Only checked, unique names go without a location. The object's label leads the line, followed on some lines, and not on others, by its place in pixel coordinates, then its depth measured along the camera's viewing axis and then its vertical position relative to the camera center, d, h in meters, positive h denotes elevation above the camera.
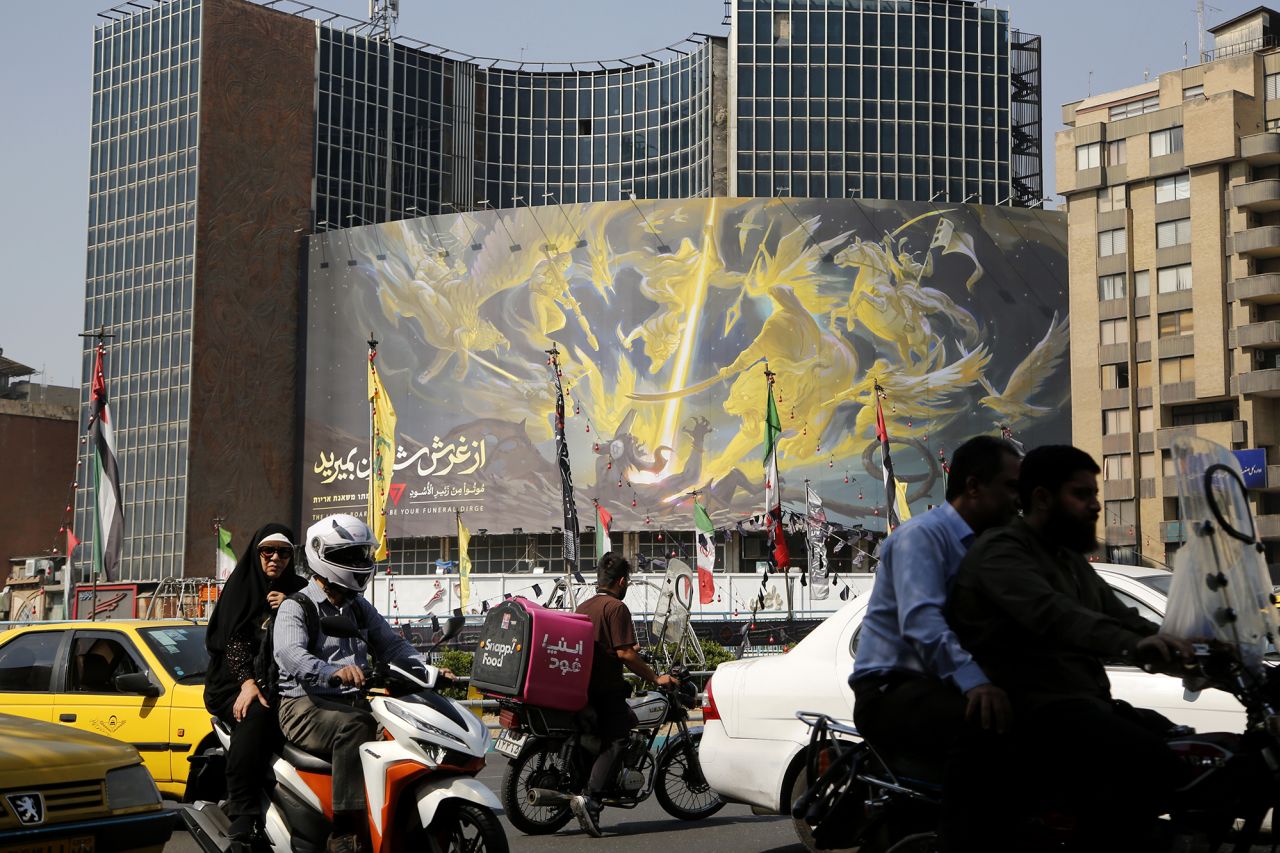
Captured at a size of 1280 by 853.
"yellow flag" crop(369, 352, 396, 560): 39.84 +1.05
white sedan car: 7.34 -0.96
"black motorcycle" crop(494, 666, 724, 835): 9.34 -1.52
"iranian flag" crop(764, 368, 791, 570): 37.53 -0.07
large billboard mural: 70.00 +6.17
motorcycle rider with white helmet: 6.20 -0.65
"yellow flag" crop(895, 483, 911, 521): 64.38 -0.38
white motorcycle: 6.04 -1.06
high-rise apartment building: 64.81 +8.92
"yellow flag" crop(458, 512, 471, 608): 47.44 -2.28
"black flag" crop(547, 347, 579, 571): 37.25 -0.13
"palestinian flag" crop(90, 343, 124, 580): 29.81 +0.10
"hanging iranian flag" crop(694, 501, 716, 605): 41.72 -1.81
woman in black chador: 6.56 -0.70
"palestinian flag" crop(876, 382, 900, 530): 40.44 +0.50
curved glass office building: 77.50 +16.40
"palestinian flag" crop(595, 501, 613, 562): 54.06 -1.26
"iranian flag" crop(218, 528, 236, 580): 48.19 -1.73
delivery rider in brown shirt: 9.28 -1.02
